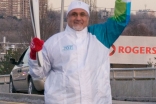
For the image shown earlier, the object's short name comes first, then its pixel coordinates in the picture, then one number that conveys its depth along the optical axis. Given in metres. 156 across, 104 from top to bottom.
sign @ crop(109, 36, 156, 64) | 38.16
